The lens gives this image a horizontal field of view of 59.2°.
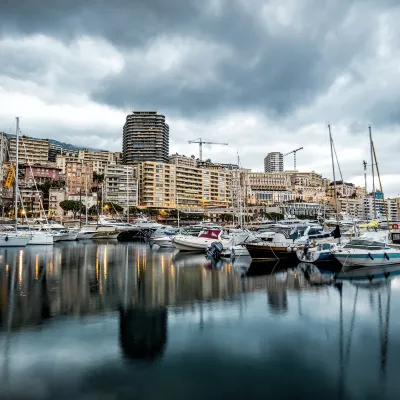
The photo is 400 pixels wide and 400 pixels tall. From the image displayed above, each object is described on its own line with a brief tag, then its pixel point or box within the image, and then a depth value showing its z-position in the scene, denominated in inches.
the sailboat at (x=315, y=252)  1286.9
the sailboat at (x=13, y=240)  1994.3
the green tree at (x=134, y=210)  5324.8
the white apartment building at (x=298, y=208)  7258.9
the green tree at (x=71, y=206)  4542.3
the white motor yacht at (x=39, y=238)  2154.3
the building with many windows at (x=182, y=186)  6023.6
